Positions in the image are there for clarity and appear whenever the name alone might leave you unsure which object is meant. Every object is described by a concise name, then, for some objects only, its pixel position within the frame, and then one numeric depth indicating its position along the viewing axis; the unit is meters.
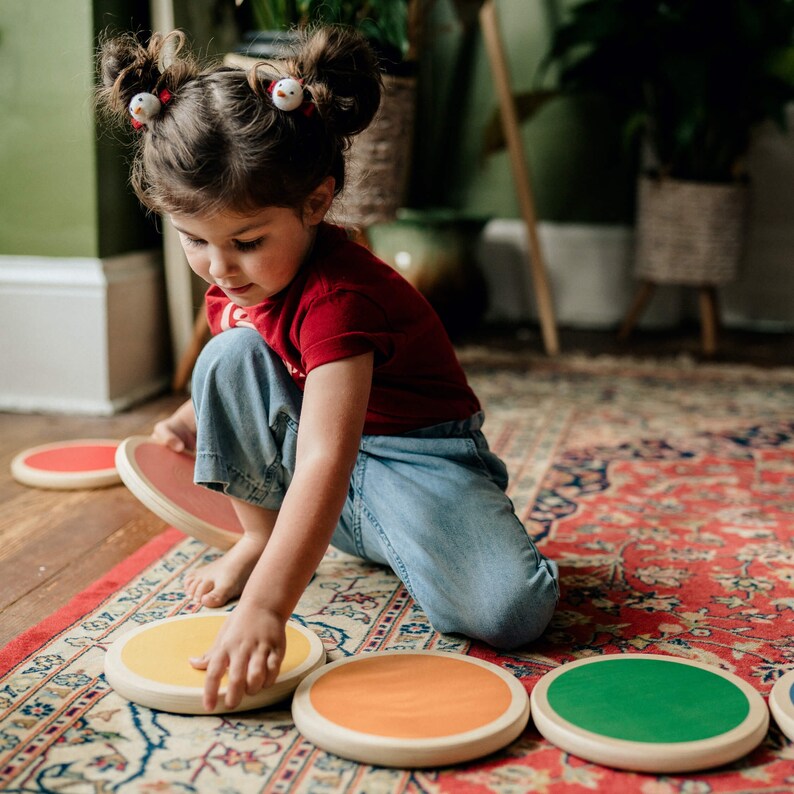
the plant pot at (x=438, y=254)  2.62
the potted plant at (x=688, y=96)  2.38
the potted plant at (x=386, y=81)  2.04
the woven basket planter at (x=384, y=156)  2.14
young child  0.94
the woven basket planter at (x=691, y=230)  2.54
